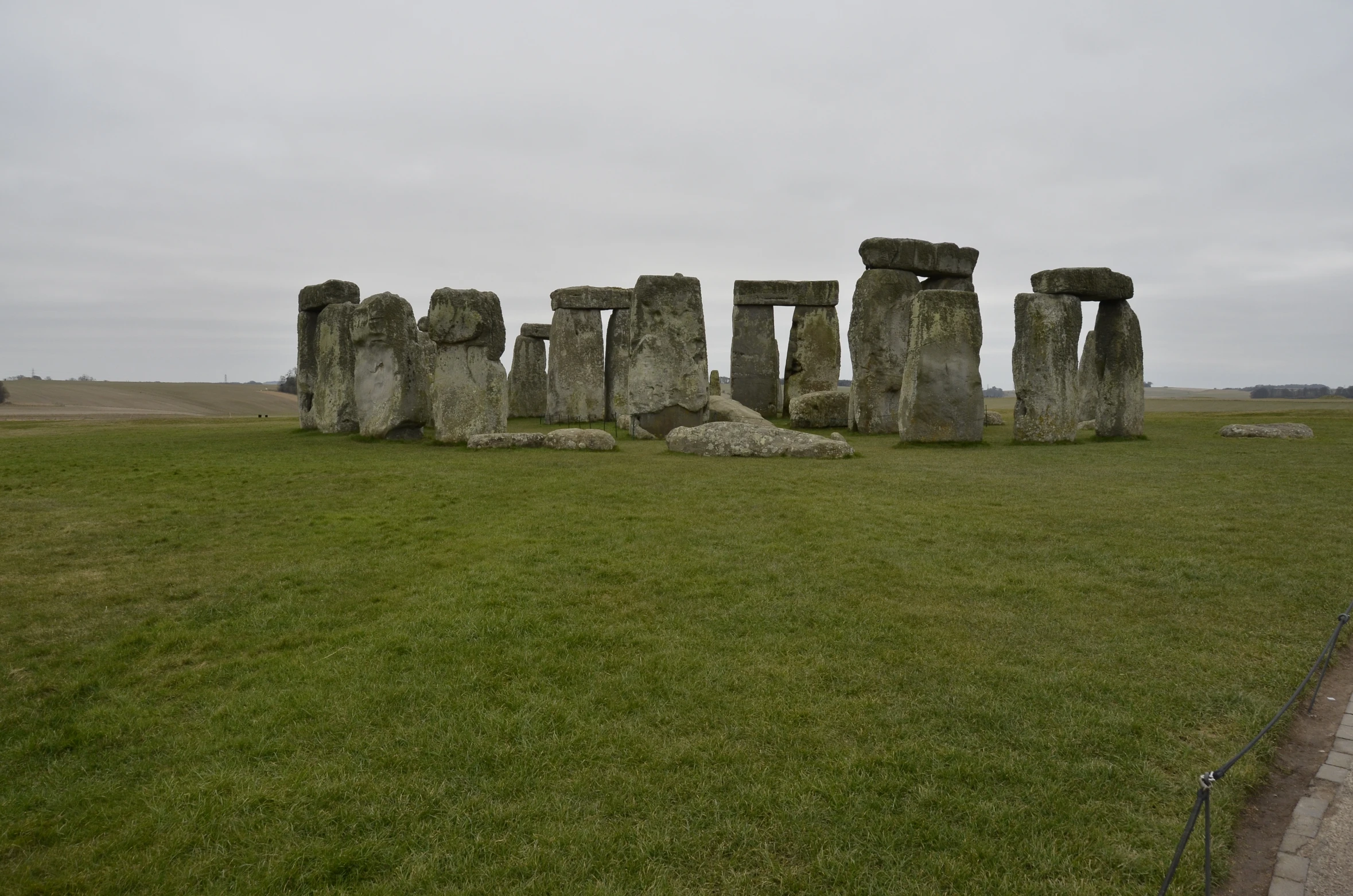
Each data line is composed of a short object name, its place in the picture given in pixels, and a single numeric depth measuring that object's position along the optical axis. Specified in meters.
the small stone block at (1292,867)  2.55
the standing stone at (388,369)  13.65
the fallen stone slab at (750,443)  11.59
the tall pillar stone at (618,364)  17.66
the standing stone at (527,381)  21.95
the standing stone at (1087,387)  17.09
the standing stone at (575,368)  18.91
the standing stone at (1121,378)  14.55
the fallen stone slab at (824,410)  17.41
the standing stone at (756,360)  20.61
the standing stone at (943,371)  12.94
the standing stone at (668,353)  14.49
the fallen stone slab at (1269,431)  13.87
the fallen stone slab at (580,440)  12.23
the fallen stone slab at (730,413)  15.84
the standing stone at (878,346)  16.11
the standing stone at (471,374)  12.98
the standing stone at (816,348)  20.38
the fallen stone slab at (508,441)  12.31
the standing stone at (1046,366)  13.55
